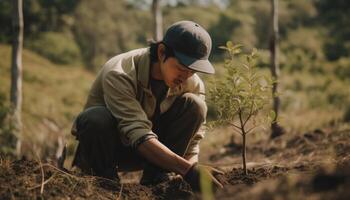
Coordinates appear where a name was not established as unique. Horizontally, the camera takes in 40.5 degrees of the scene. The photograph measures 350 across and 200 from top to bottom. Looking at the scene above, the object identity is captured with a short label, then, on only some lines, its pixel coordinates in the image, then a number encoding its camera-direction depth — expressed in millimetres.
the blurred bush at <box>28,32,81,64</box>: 25969
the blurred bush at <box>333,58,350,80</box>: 13312
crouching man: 2801
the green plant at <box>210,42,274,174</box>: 2840
